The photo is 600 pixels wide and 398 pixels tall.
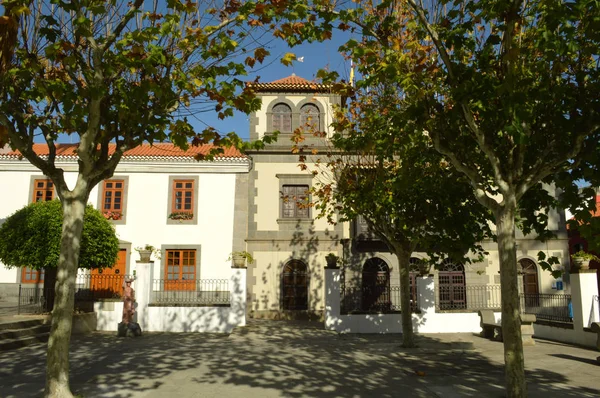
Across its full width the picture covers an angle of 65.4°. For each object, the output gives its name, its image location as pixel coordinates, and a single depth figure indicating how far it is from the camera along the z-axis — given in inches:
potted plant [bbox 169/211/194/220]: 763.4
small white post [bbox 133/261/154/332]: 611.2
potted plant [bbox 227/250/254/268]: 609.3
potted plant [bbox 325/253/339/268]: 610.9
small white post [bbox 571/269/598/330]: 498.9
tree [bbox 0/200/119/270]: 566.3
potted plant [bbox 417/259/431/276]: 613.0
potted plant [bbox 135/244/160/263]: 621.6
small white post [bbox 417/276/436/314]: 611.2
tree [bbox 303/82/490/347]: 341.1
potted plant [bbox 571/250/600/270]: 507.7
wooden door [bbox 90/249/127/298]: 679.3
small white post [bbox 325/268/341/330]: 601.3
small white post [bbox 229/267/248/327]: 603.8
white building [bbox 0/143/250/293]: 755.4
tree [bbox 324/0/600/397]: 243.0
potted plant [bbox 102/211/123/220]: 760.3
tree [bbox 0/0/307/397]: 247.8
